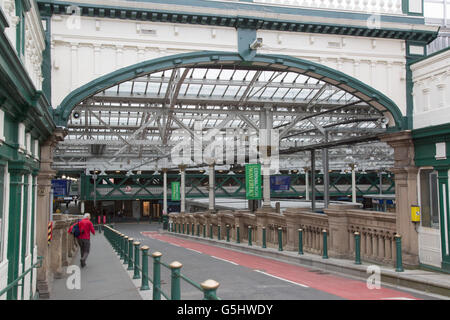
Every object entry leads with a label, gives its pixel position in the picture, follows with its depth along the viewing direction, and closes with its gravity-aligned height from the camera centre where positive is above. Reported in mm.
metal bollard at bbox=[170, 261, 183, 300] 6082 -1244
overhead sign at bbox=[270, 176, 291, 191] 45606 +876
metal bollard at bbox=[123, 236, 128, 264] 14144 -1960
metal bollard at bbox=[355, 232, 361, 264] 12242 -1630
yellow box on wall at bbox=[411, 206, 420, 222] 12742 -727
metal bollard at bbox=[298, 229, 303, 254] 15031 -1806
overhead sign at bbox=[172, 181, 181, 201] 43625 -218
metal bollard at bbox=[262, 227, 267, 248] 17828 -2055
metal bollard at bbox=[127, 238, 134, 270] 12665 -1943
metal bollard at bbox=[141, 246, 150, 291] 9156 -1683
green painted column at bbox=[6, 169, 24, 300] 7184 -630
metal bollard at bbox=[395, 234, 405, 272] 11117 -1653
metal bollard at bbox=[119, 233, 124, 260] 16219 -2157
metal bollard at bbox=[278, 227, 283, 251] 16250 -1770
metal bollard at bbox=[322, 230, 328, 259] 13645 -1782
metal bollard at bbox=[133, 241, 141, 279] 10999 -1898
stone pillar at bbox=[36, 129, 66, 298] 9992 -431
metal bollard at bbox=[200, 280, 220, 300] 4590 -1029
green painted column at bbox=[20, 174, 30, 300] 8203 -560
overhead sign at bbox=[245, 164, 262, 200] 23484 +384
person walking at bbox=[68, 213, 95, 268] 13898 -1419
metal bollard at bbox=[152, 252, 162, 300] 7801 -1532
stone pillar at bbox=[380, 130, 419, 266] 12938 -74
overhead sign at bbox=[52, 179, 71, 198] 40469 +307
